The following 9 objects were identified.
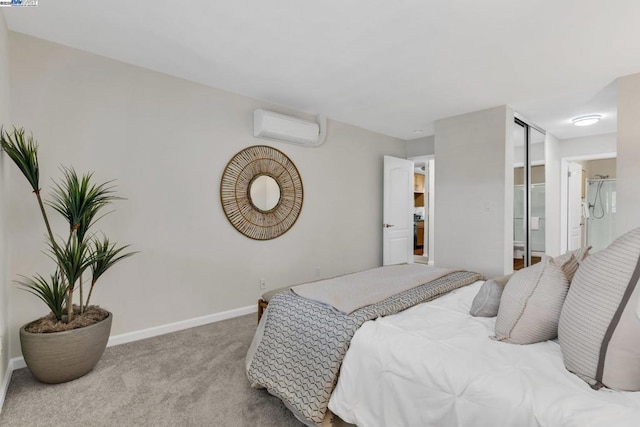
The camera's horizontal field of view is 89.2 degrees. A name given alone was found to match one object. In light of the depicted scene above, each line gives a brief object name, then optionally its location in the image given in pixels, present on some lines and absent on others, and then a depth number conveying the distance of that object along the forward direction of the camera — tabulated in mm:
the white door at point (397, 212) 5051
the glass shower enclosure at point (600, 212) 6266
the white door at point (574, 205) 5387
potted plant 2045
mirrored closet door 4094
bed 1044
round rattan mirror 3494
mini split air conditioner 3541
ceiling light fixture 4062
